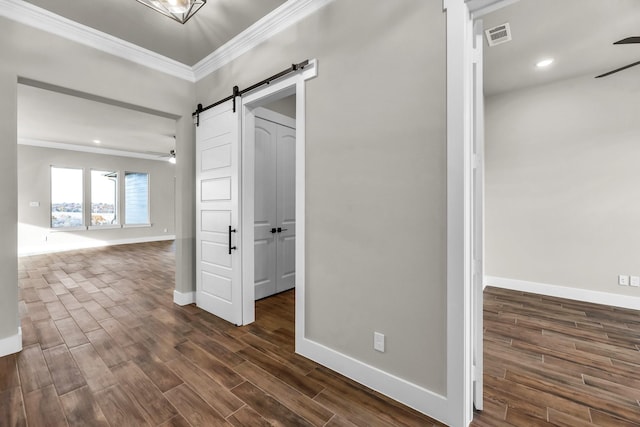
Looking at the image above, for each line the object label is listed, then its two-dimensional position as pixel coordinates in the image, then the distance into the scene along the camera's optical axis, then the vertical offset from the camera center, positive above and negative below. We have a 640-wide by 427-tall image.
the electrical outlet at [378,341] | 1.79 -0.88
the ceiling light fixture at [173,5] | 1.87 +1.50
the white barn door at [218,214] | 2.80 +0.00
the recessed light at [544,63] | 3.08 +1.78
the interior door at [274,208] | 3.60 +0.08
